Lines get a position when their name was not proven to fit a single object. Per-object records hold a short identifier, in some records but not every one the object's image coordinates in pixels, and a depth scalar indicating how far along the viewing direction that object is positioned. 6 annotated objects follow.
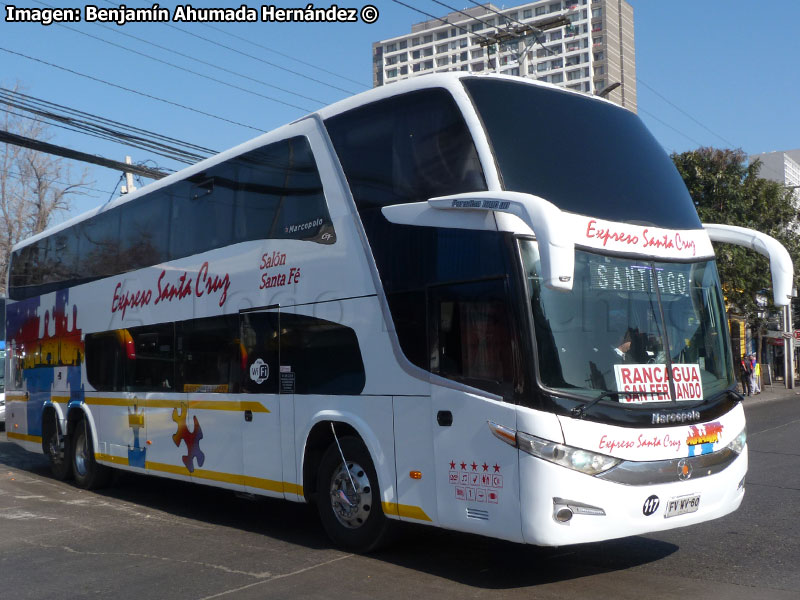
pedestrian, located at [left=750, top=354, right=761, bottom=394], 36.27
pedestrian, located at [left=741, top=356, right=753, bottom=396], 35.09
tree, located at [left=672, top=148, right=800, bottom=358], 30.19
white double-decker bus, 6.35
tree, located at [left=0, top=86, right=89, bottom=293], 39.31
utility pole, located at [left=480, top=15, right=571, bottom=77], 21.91
